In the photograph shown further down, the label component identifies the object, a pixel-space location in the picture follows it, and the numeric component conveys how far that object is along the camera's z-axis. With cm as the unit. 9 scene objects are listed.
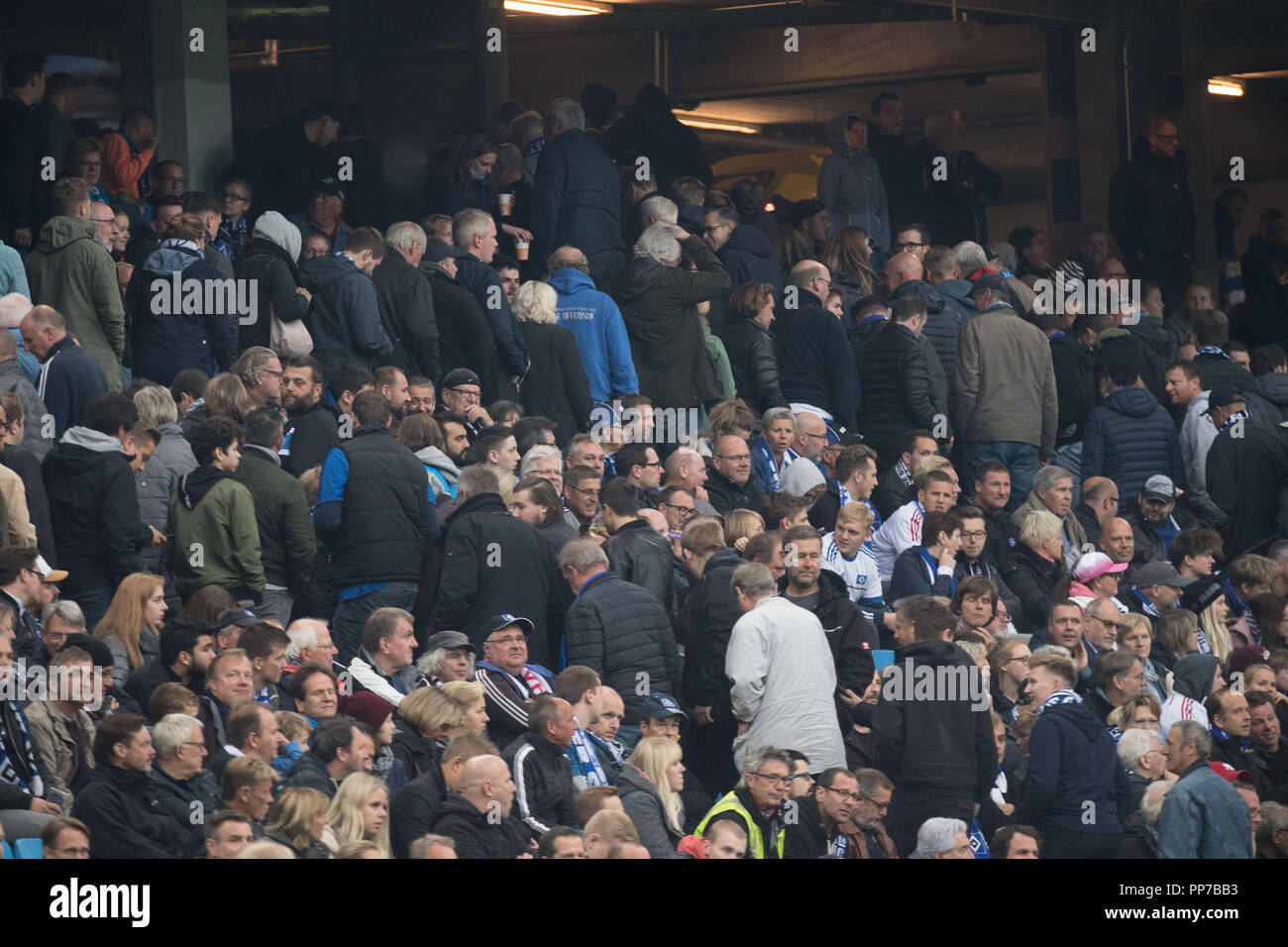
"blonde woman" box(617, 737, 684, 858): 1686
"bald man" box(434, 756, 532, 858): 1556
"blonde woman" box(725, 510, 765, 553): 2075
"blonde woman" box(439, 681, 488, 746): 1702
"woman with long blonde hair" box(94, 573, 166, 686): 1822
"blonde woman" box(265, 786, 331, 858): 1473
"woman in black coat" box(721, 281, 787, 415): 2597
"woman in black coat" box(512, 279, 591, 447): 2442
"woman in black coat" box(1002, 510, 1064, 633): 2291
